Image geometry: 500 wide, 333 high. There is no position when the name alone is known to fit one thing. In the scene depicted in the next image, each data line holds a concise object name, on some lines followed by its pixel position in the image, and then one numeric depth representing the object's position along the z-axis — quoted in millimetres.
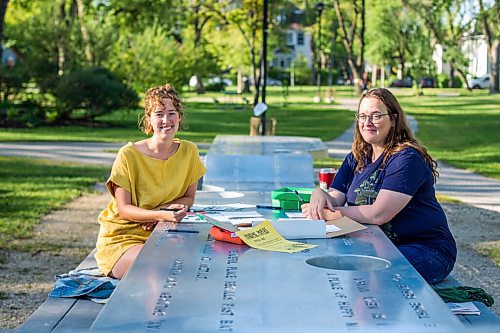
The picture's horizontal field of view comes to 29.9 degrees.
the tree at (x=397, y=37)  57844
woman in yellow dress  5211
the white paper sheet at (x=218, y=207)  5434
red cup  6242
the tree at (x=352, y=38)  42562
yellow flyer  4047
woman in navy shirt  4730
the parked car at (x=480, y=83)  67375
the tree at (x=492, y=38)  48656
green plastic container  5402
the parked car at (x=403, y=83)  77625
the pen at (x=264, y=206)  5509
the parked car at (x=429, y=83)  74812
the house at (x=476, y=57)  78812
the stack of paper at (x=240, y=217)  4707
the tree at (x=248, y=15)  33531
